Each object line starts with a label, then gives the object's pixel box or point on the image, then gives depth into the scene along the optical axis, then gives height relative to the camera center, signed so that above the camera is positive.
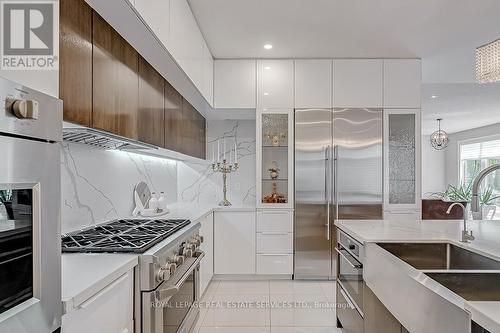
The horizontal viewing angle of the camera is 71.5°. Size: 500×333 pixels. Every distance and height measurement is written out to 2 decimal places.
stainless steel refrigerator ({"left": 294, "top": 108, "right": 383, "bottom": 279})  4.20 -0.13
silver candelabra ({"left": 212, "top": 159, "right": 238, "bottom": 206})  4.51 -0.05
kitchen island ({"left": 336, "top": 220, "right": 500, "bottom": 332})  1.09 -0.46
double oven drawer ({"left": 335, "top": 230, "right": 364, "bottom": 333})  2.25 -0.85
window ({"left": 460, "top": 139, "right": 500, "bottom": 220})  8.93 +0.13
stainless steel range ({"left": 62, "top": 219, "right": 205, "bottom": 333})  1.67 -0.54
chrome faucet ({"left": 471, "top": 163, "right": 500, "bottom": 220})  1.94 -0.14
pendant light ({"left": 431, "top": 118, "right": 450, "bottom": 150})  7.93 +0.64
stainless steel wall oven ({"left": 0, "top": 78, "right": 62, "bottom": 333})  0.77 -0.11
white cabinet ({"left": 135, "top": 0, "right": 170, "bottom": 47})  1.81 +0.85
